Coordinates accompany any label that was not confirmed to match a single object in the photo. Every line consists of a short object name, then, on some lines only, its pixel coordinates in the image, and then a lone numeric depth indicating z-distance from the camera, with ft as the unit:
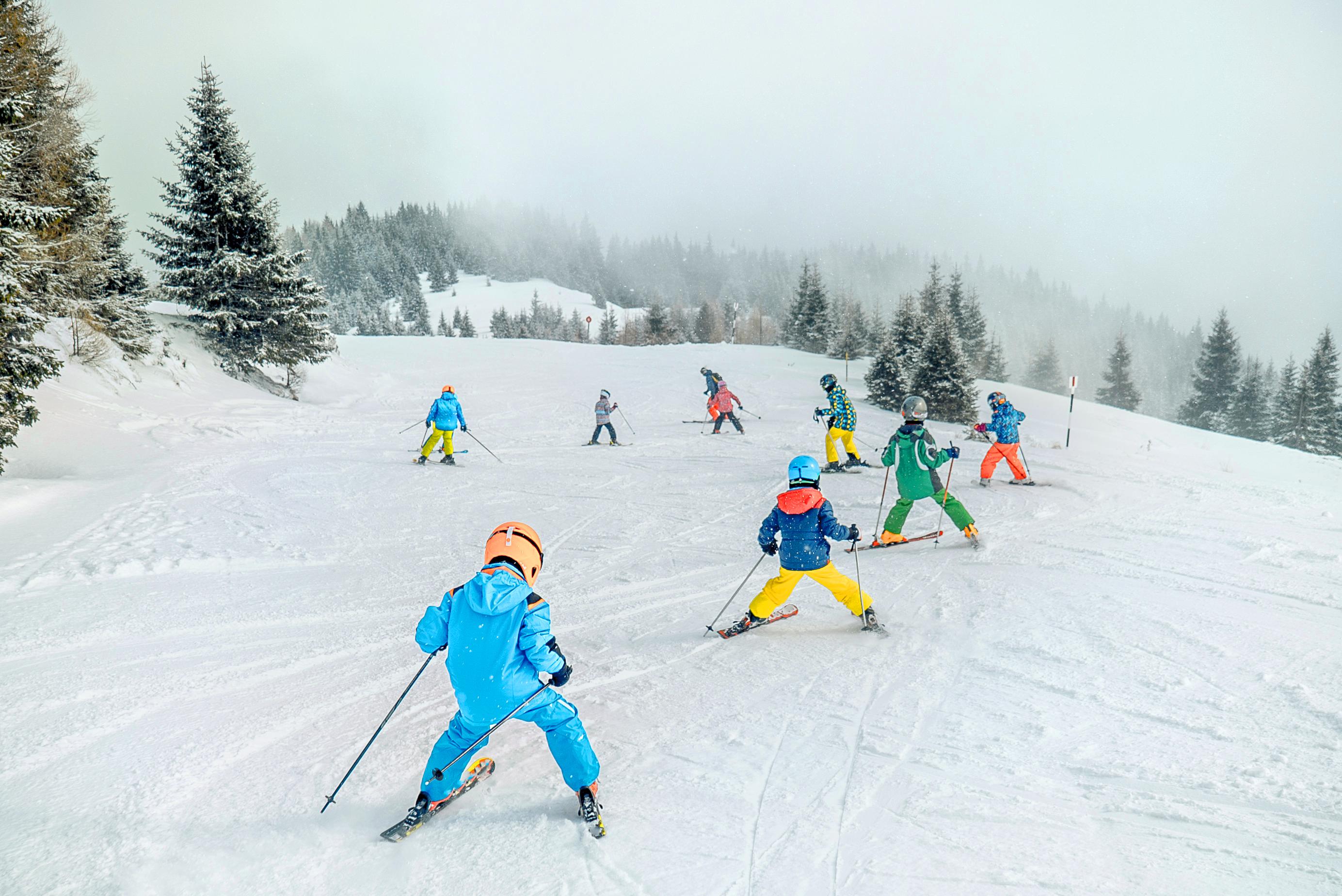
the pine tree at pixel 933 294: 142.31
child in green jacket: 26.61
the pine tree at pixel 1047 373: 207.31
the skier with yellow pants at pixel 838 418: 42.24
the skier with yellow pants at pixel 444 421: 45.42
